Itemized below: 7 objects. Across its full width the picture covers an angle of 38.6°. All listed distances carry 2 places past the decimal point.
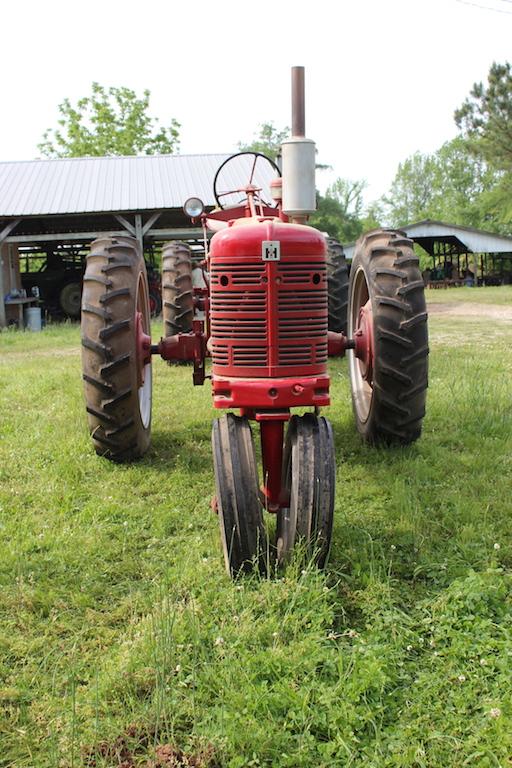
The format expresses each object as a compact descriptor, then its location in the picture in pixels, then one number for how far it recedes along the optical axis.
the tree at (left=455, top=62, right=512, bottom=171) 22.08
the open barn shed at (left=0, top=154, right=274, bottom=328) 17.97
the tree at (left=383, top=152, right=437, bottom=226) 72.62
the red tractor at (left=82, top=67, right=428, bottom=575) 3.20
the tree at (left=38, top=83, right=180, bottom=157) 41.69
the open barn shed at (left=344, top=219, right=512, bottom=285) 34.84
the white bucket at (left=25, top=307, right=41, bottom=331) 17.41
